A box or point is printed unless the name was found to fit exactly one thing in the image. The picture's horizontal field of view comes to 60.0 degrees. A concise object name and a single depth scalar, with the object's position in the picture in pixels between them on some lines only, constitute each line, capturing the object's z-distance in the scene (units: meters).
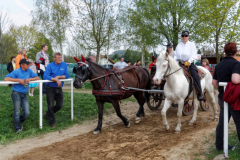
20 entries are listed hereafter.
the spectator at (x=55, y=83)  5.81
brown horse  5.11
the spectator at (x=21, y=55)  8.47
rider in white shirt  5.90
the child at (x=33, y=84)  6.72
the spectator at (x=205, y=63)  9.62
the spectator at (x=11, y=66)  11.34
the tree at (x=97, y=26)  14.86
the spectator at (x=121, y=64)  15.13
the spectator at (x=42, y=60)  8.34
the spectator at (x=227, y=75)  3.19
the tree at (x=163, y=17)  17.23
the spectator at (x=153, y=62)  8.04
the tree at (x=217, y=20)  15.77
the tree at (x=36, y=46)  23.26
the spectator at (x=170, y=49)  6.35
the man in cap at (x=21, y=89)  5.17
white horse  4.94
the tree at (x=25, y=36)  28.00
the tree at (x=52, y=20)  17.61
